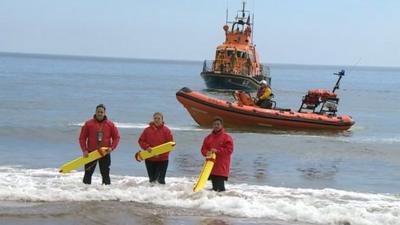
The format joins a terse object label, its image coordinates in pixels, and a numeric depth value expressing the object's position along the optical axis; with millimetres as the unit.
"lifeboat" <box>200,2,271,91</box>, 67514
